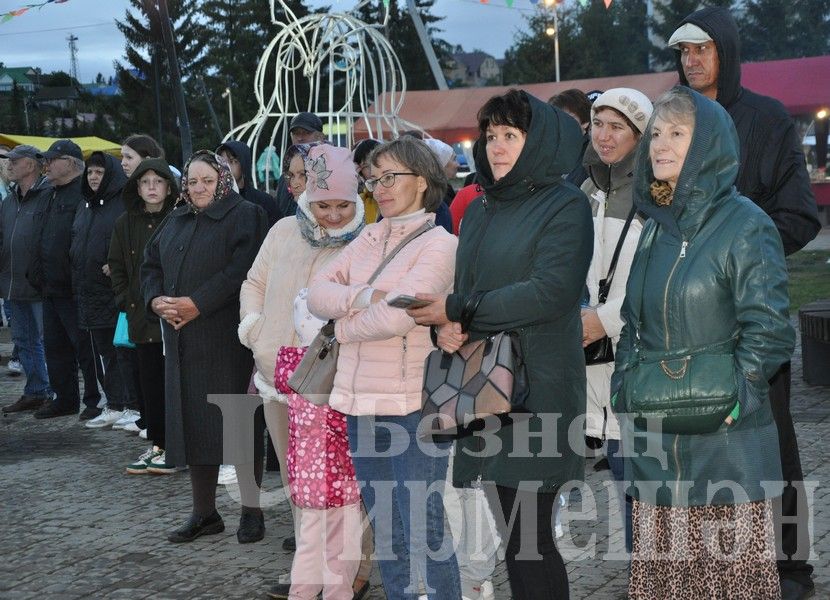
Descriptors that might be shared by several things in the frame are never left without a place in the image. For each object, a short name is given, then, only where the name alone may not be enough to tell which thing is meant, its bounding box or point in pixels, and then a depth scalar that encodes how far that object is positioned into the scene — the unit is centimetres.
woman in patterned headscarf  623
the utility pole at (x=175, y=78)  1917
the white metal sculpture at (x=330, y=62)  1150
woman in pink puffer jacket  430
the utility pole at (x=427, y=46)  3043
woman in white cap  468
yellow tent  2270
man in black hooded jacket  466
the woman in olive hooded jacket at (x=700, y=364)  353
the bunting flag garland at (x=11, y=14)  1814
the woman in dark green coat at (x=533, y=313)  377
